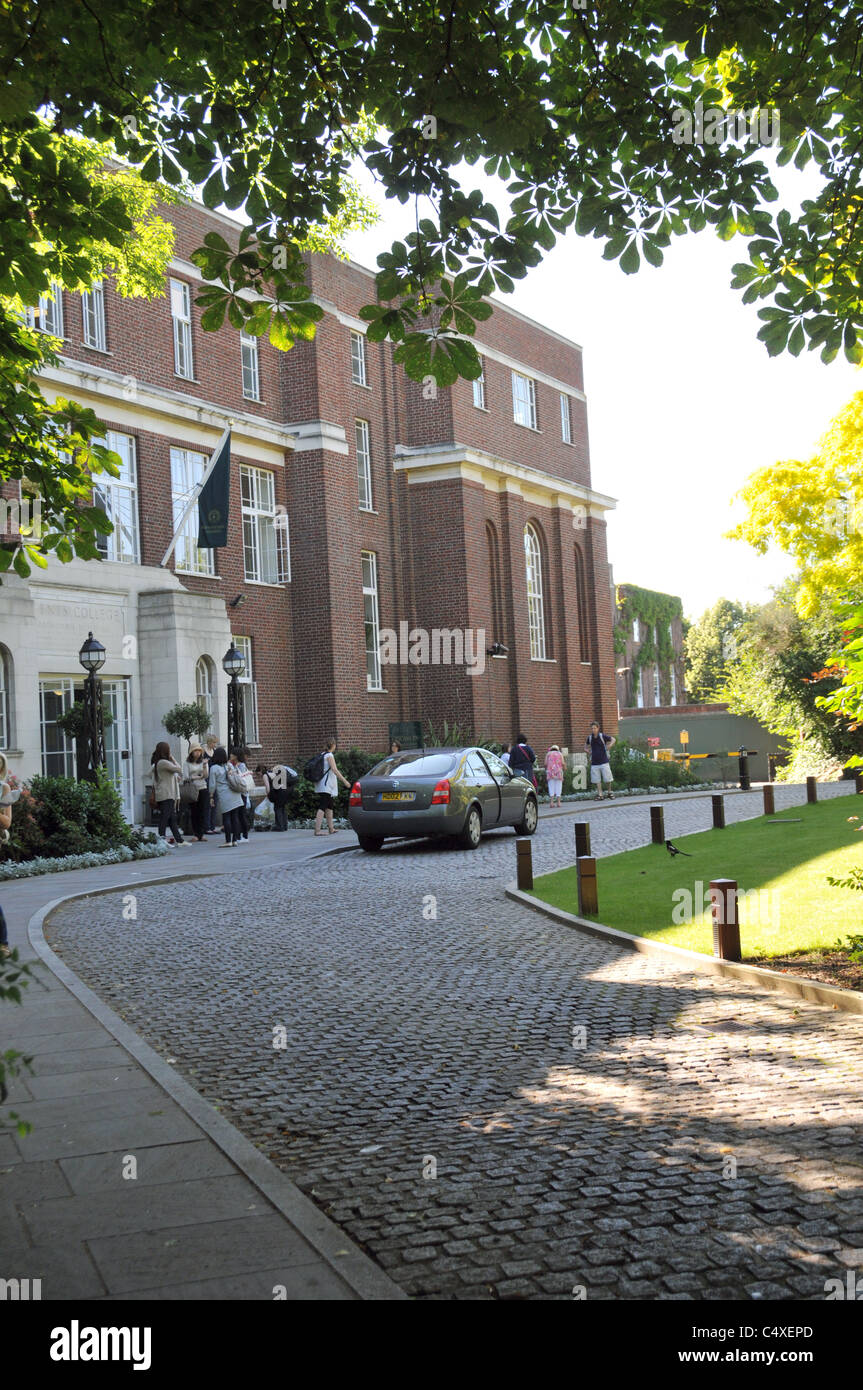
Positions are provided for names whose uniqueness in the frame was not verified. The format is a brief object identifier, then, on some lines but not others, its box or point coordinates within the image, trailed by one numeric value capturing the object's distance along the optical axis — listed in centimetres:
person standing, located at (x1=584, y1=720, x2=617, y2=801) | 3108
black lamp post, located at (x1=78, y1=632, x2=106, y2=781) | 1959
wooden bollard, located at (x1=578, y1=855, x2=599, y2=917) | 1129
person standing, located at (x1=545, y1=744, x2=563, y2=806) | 2973
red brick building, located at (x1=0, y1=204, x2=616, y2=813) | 2375
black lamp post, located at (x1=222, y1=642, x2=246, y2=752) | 2427
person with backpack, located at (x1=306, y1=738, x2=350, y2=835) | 2225
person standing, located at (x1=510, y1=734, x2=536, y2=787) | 2725
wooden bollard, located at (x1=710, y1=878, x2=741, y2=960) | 866
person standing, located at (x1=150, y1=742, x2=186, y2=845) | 1972
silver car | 1781
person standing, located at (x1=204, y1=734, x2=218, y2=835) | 2281
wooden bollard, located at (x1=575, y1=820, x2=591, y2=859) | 1178
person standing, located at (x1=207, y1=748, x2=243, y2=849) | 2064
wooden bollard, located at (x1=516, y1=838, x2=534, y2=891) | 1302
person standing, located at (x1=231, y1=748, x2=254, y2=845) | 2033
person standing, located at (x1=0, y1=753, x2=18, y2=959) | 930
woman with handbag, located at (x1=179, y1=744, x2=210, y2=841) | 2134
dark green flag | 2444
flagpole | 2443
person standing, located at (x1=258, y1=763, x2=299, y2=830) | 2411
